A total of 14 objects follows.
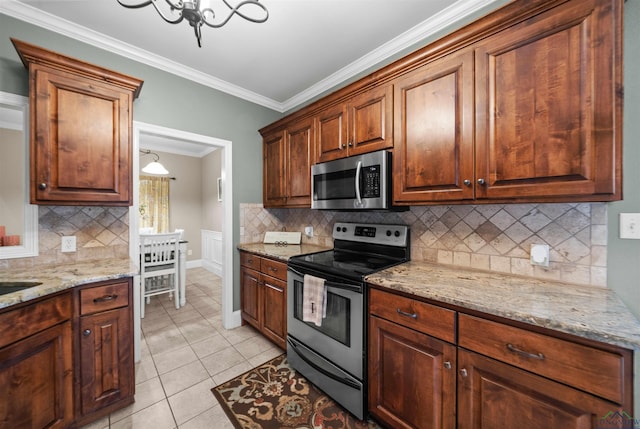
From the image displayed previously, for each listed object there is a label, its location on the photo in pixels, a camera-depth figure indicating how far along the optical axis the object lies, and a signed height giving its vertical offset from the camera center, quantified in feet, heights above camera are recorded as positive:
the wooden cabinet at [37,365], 3.77 -2.56
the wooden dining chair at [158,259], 10.25 -2.03
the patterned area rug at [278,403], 5.03 -4.30
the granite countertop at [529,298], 2.80 -1.28
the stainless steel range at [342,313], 5.01 -2.25
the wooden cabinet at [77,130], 5.06 +1.86
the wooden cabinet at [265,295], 7.23 -2.68
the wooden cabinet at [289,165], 7.95 +1.71
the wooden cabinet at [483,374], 2.74 -2.20
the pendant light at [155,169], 13.99 +2.58
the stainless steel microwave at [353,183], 5.70 +0.79
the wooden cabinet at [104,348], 4.77 -2.76
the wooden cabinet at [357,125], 5.80 +2.32
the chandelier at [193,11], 3.75 +3.17
